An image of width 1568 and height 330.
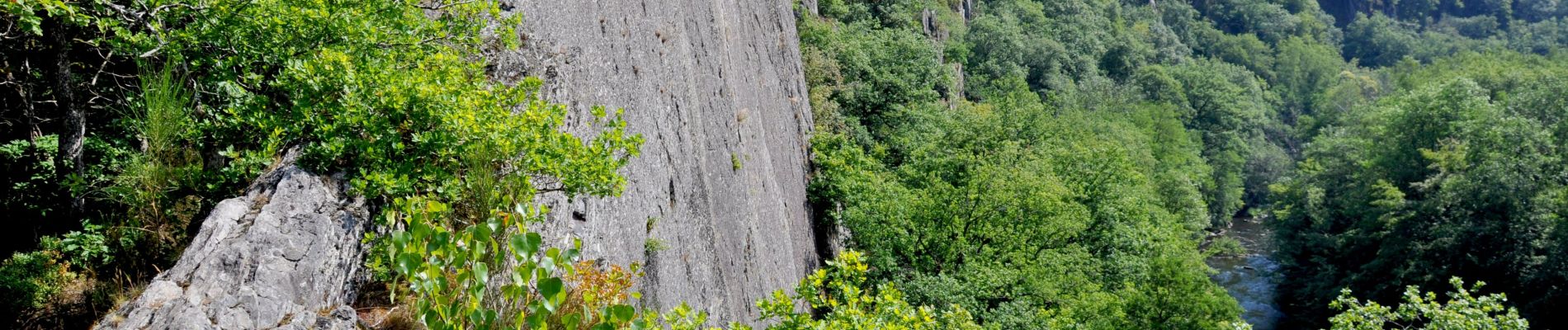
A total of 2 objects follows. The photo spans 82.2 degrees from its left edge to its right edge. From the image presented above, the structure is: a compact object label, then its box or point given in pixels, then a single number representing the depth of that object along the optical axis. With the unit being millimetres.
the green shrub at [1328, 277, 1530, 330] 15750
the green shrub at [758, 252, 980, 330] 7836
